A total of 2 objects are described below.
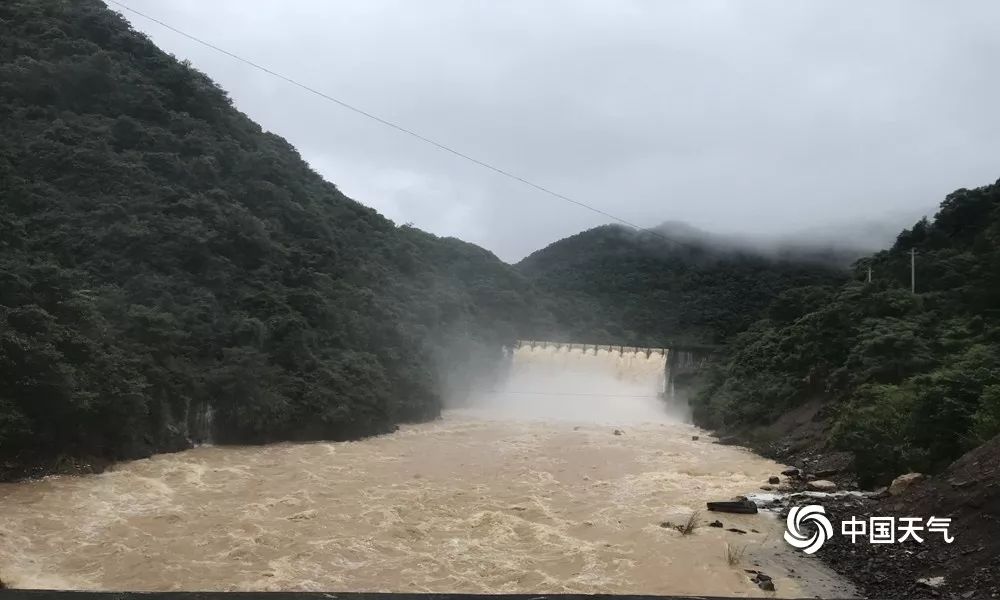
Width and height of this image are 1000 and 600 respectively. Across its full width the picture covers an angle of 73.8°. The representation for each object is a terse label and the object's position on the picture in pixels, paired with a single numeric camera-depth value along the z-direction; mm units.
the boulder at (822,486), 12856
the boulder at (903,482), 10625
